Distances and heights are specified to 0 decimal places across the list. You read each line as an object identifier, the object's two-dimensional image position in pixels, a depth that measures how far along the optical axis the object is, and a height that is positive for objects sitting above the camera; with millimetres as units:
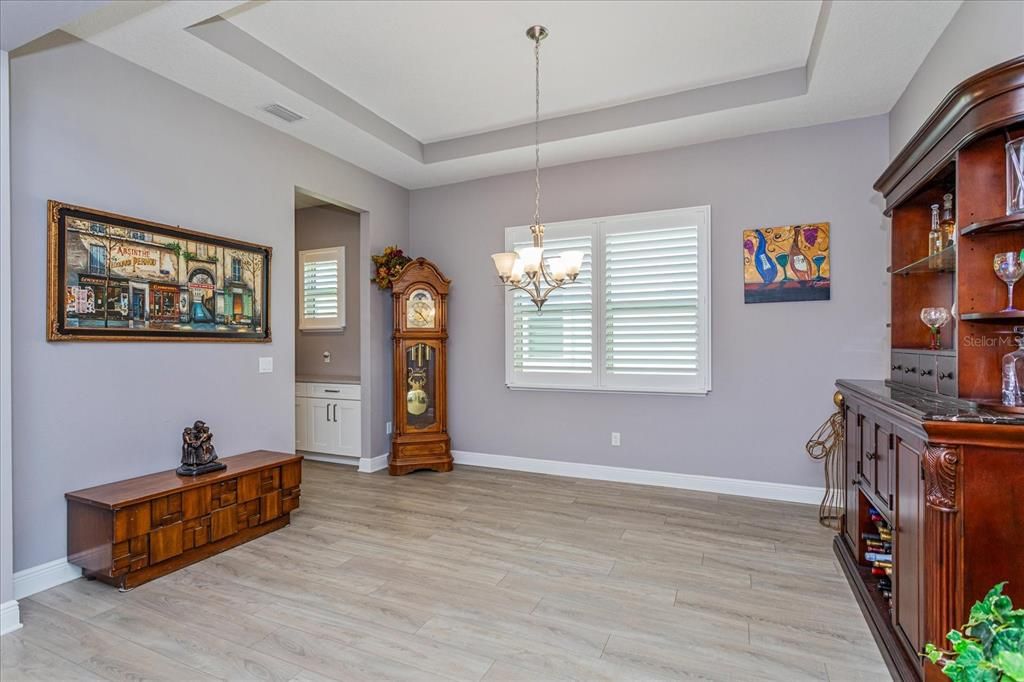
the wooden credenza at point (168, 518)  2795 -1055
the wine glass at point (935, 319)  2613 +84
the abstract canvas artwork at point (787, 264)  4227 +581
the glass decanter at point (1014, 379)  1948 -159
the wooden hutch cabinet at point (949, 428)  1709 -325
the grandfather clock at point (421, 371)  5328 -356
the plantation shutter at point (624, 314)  4637 +205
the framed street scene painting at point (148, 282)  2953 +351
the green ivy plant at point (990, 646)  729 -455
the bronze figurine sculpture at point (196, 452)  3342 -734
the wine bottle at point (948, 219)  2604 +577
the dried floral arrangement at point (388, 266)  5324 +707
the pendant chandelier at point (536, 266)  3299 +451
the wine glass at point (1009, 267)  1948 +253
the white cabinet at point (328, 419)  5570 -894
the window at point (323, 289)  6004 +553
